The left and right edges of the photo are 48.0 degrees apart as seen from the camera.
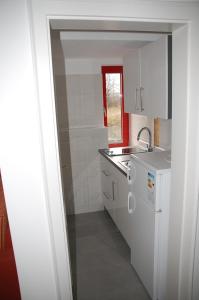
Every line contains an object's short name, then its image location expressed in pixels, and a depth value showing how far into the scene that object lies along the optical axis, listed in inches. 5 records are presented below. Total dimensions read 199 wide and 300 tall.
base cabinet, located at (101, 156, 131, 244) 94.7
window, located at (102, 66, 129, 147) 132.3
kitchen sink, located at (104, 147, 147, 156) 118.9
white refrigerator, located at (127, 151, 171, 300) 62.4
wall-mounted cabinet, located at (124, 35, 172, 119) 66.8
